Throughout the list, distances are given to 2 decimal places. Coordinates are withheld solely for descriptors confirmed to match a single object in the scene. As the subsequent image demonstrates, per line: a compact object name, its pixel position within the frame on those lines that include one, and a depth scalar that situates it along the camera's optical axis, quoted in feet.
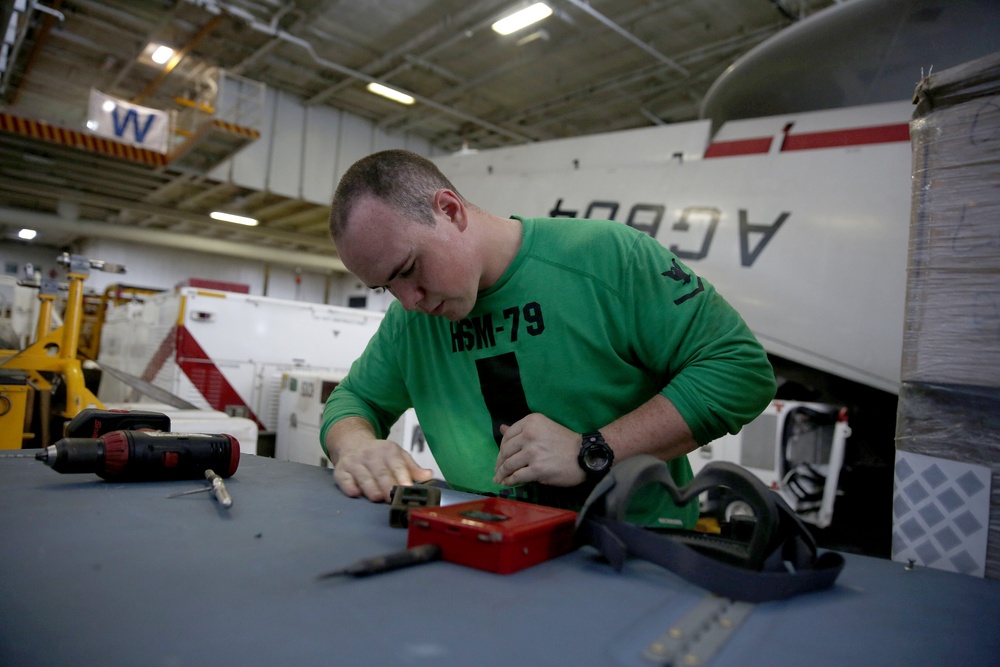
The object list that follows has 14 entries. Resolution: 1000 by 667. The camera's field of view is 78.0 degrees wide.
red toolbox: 2.27
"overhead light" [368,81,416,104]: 32.71
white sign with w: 26.86
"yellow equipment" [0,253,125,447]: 13.96
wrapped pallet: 4.19
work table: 1.61
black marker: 2.14
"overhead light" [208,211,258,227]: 40.68
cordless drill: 3.44
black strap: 2.18
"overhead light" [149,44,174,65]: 29.71
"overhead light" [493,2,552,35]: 24.38
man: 3.80
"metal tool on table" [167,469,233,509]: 3.14
